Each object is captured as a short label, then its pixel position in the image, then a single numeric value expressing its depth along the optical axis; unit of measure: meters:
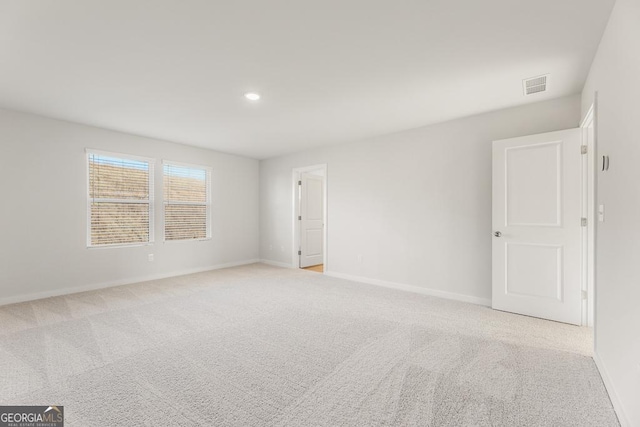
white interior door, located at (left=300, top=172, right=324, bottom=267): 6.15
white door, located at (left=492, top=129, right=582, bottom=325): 2.99
